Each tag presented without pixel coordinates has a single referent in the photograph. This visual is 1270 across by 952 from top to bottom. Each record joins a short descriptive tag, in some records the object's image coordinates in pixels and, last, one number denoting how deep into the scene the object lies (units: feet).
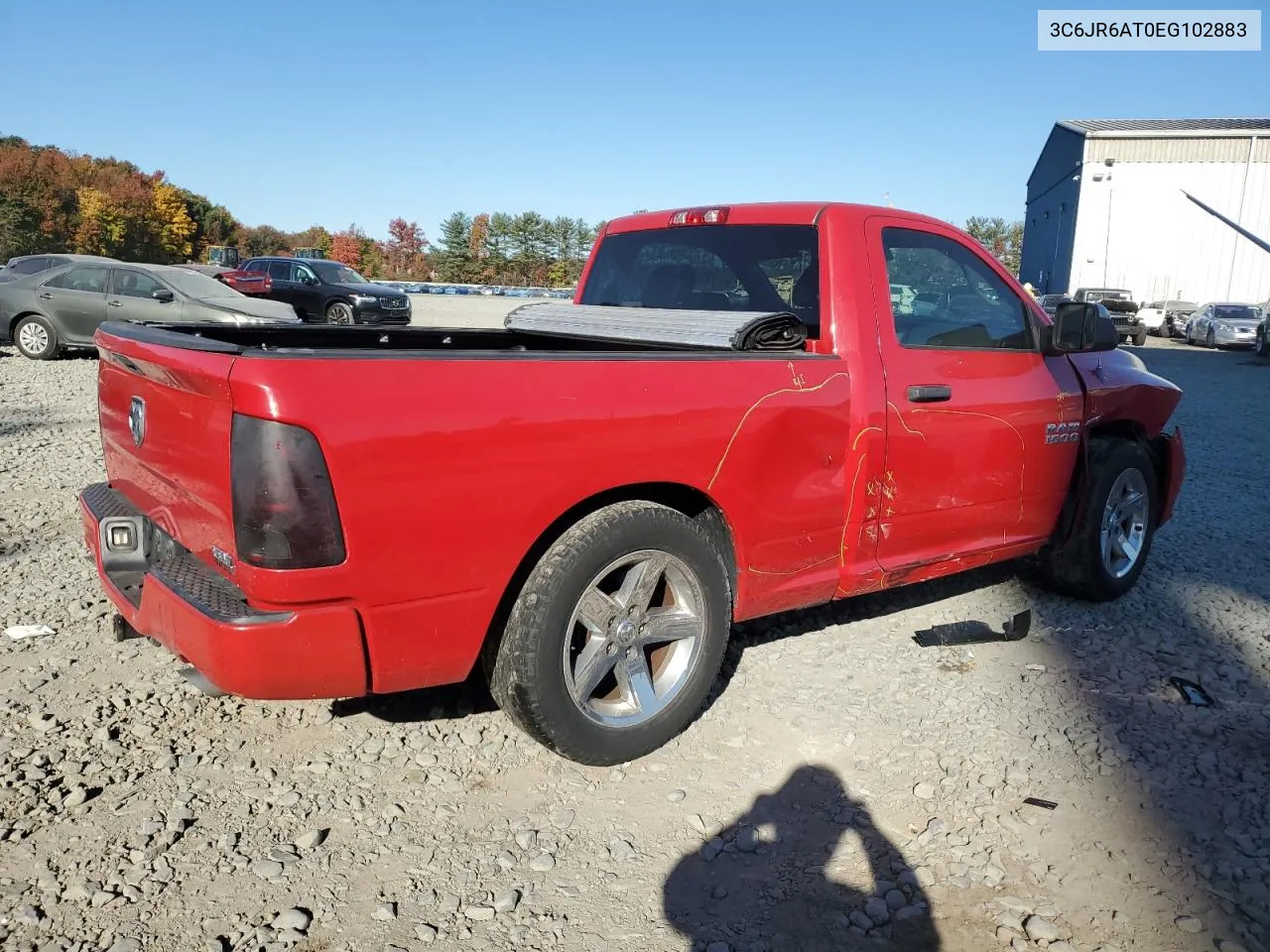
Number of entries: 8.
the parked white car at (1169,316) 102.58
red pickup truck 7.95
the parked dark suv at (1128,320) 90.07
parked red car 72.90
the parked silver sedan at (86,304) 44.29
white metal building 132.98
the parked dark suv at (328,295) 72.79
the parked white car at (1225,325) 83.76
